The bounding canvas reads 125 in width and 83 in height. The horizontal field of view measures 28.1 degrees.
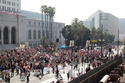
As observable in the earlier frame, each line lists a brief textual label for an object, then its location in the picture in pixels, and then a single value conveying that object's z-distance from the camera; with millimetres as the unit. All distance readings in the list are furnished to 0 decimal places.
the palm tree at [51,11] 88438
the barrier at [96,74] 19880
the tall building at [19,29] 71375
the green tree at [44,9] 87538
